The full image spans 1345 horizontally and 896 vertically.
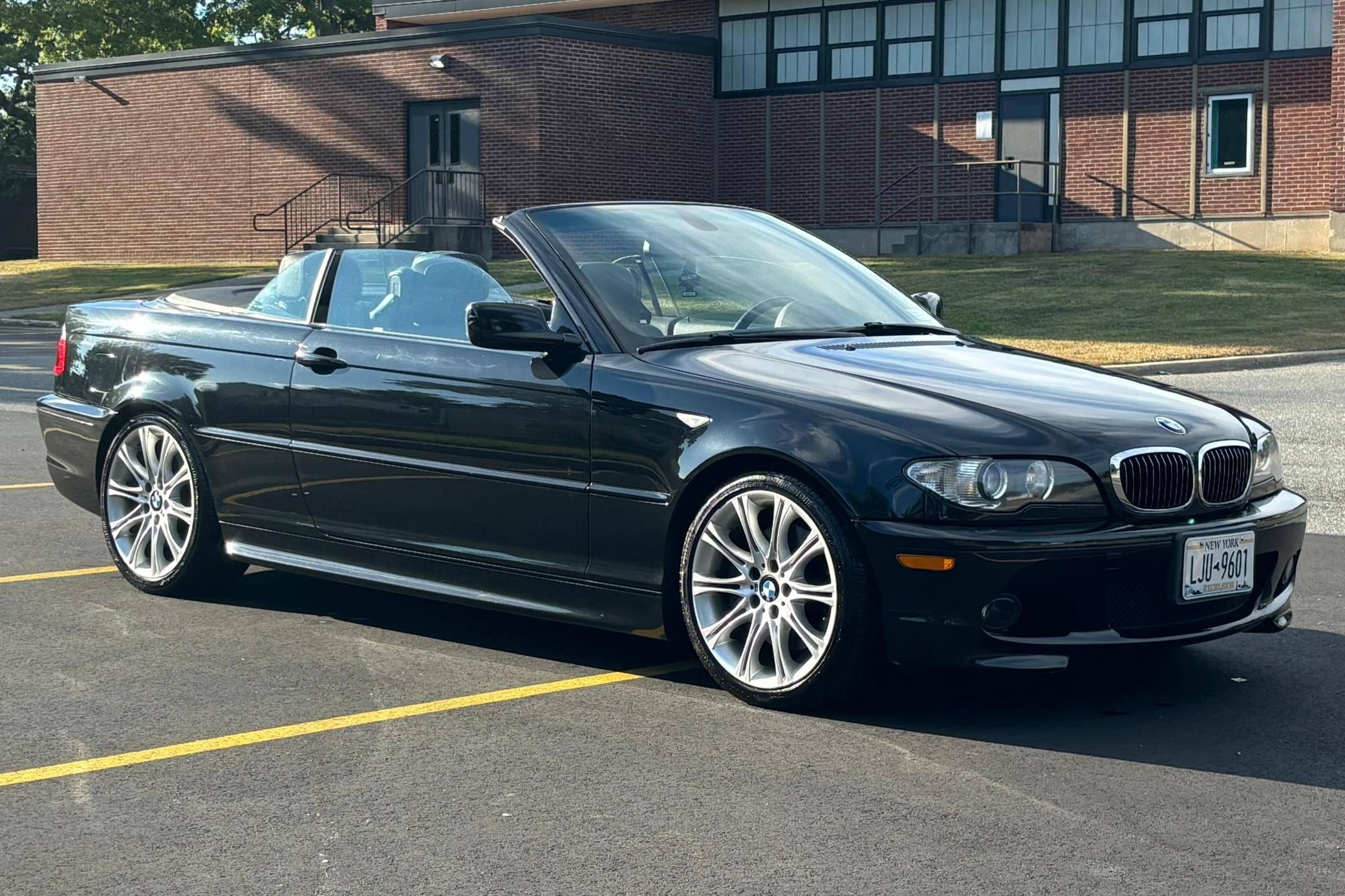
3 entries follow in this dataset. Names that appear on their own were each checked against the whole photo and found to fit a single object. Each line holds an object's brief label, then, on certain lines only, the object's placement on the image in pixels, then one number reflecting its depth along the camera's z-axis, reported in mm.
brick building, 32938
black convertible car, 4977
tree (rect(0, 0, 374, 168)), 47500
